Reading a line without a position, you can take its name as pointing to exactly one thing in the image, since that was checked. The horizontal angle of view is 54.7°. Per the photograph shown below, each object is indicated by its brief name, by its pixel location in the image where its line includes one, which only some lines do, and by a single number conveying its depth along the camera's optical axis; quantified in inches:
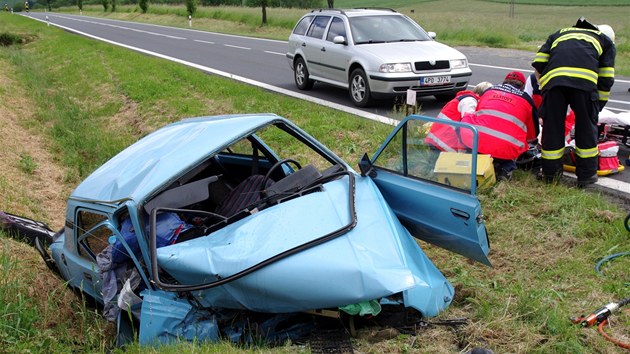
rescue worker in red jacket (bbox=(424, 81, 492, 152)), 174.4
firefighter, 241.0
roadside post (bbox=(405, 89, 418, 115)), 301.0
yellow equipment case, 164.1
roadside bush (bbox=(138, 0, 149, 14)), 2427.4
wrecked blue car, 143.3
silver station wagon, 402.3
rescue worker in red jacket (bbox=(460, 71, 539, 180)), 249.3
